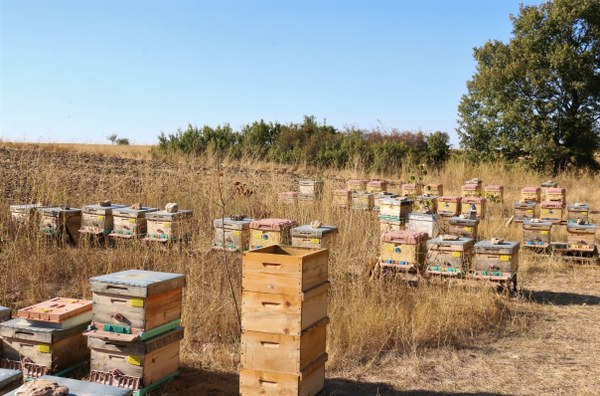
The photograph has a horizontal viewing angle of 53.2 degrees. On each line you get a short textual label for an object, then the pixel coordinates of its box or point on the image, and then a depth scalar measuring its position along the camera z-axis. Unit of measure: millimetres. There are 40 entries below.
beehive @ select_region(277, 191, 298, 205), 12164
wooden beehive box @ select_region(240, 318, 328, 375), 4230
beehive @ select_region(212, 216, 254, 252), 8797
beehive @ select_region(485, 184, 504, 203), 15914
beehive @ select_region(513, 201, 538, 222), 12977
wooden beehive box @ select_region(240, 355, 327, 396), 4227
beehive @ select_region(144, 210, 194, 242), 8969
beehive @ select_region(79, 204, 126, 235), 9375
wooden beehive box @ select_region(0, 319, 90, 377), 4625
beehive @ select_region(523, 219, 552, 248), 10312
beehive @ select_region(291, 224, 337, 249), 8086
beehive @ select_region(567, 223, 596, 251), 10148
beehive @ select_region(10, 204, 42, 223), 9039
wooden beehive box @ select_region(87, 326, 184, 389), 4445
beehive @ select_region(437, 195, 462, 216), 12672
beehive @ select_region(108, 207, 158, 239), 9336
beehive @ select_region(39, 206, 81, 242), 9148
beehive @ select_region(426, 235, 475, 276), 7621
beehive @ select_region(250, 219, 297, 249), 8422
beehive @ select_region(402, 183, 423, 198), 14850
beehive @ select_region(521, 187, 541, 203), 14504
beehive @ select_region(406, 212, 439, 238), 9570
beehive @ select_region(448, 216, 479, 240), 9602
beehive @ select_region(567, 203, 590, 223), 11656
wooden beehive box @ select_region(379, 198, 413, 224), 10047
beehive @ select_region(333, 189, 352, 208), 13070
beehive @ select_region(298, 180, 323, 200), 13461
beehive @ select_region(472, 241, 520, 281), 7566
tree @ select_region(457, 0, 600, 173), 23312
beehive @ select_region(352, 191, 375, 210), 12992
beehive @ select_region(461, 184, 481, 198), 15706
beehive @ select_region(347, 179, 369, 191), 15617
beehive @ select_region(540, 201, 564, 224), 12469
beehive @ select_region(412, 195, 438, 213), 10578
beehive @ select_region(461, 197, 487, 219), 13070
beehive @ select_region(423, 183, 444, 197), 15094
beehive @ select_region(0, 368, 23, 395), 3545
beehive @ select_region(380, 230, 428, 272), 7742
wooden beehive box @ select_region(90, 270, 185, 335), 4430
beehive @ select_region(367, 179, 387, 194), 14974
